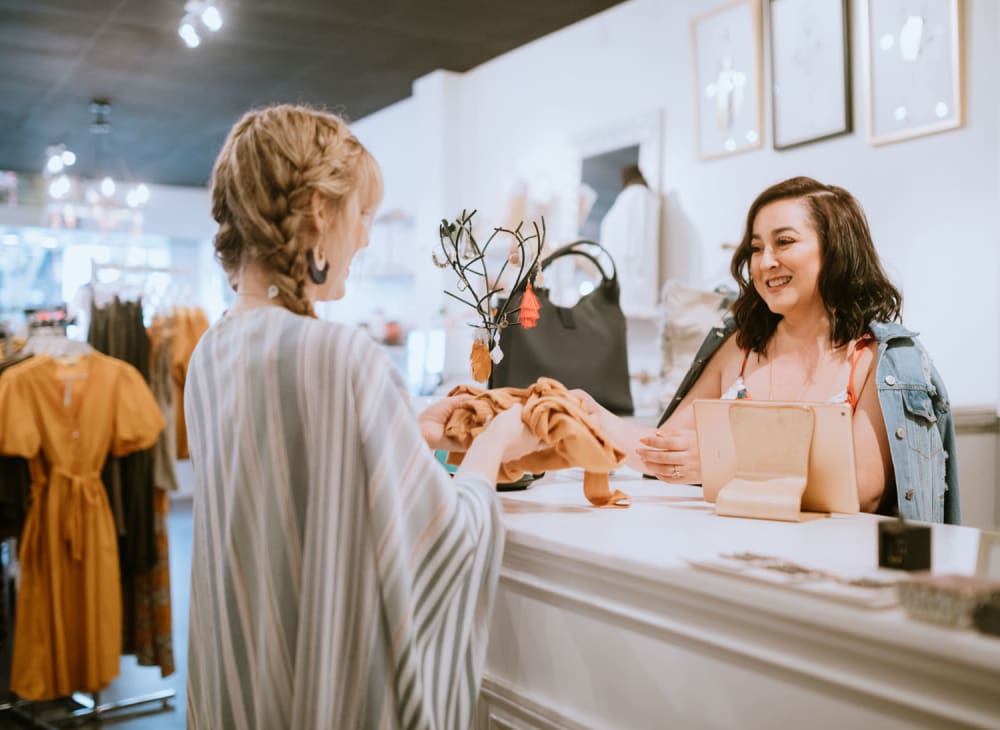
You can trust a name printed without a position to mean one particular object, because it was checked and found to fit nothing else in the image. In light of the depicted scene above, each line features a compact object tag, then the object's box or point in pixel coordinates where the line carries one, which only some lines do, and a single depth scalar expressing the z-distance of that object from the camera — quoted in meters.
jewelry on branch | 1.87
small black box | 1.10
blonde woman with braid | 1.19
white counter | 0.93
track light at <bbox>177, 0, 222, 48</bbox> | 4.52
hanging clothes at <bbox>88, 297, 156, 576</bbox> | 3.65
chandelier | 7.64
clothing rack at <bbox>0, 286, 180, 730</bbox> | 3.63
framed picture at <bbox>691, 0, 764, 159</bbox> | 4.25
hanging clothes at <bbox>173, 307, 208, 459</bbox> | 4.29
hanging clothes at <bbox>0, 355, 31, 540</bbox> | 3.43
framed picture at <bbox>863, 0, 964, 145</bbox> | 3.47
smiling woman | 1.89
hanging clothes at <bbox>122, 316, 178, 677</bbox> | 3.75
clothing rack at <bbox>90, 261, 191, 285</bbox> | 4.30
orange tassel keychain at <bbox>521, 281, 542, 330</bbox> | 1.91
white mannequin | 4.68
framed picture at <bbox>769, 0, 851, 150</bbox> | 3.86
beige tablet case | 1.52
